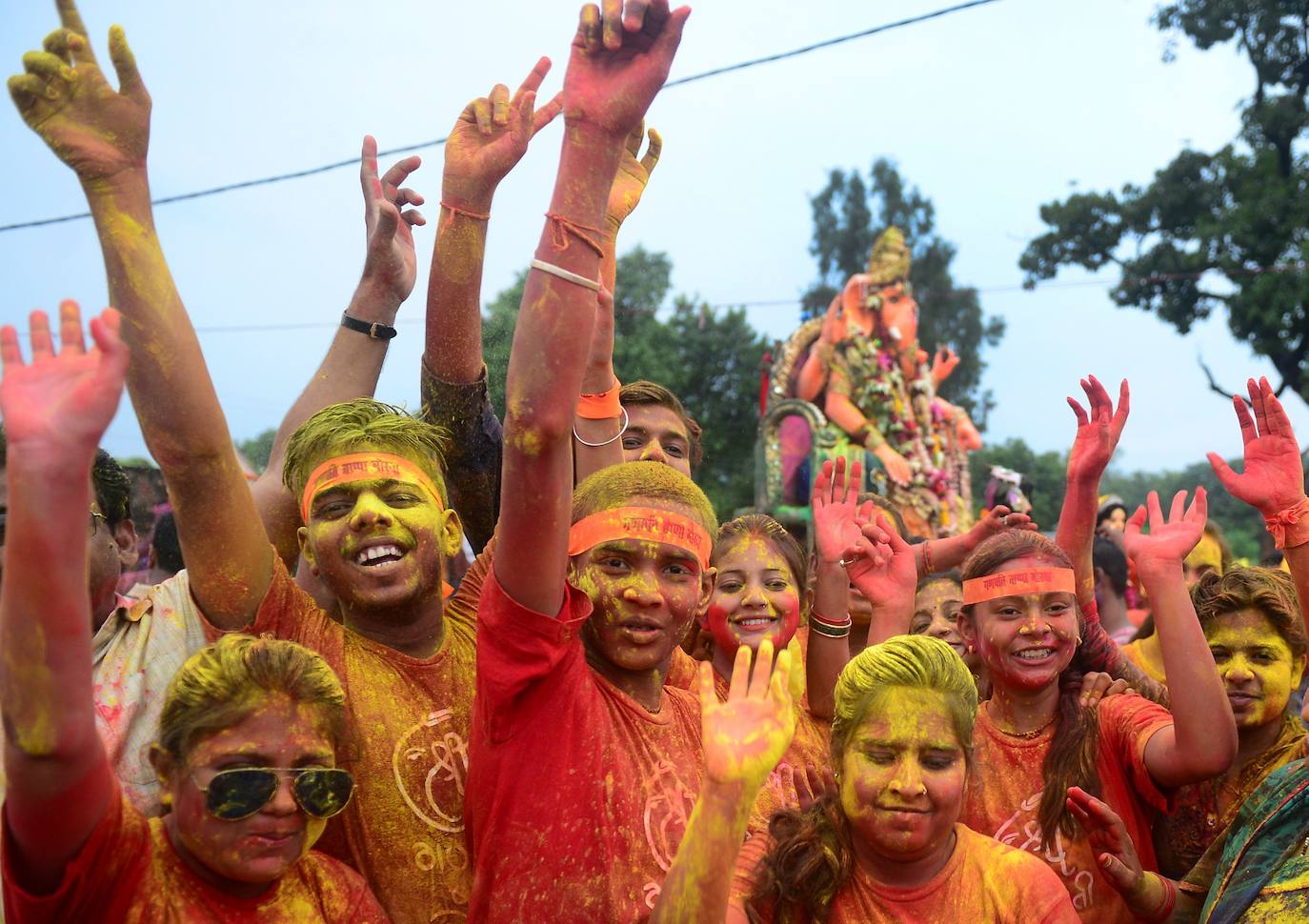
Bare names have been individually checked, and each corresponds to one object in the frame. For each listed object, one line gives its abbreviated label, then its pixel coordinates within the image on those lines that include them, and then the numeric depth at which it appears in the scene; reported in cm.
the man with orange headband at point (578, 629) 233
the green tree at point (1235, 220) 1875
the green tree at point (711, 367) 2297
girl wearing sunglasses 199
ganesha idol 1205
